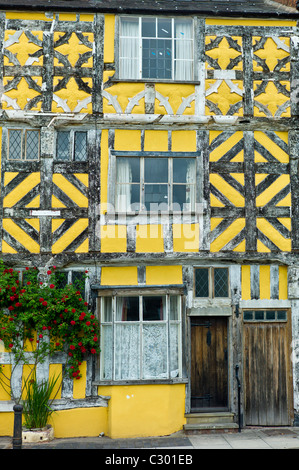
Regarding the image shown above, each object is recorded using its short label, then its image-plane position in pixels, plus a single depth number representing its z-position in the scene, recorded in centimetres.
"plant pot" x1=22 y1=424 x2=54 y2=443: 902
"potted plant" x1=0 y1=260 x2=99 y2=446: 944
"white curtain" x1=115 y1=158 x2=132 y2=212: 1020
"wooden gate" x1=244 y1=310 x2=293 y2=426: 998
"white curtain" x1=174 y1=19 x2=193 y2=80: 1052
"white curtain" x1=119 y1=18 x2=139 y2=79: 1041
